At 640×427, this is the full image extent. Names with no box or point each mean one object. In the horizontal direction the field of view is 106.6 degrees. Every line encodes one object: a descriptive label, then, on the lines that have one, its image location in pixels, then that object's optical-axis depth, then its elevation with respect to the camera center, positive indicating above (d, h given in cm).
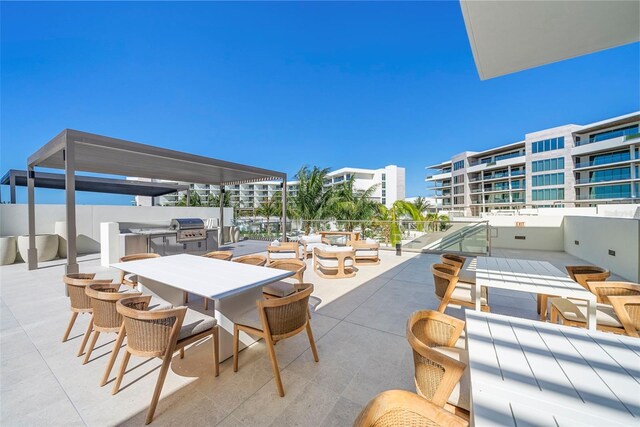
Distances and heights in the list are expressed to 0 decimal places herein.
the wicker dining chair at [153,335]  174 -93
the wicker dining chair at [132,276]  373 -101
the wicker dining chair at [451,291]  299 -114
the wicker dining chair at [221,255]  424 -77
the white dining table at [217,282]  229 -71
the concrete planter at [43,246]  658 -87
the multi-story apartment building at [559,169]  2728 +520
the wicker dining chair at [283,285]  289 -96
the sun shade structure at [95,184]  808 +120
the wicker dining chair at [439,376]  122 -93
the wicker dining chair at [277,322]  200 -101
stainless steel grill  712 -50
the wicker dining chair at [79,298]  244 -88
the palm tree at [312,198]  1419 +78
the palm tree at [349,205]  1384 +31
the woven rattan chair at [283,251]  584 -98
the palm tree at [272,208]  2012 +34
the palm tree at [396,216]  916 -31
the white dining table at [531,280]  221 -80
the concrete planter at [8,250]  640 -93
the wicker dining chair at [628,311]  203 -91
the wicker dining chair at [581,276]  295 -88
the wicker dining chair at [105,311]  212 -88
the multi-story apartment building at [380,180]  4918 +625
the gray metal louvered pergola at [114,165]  423 +134
